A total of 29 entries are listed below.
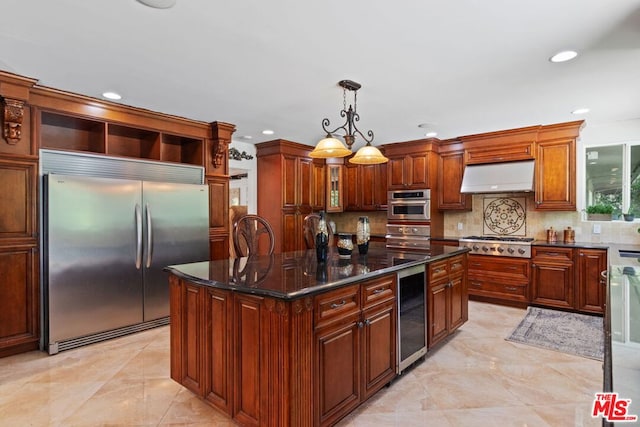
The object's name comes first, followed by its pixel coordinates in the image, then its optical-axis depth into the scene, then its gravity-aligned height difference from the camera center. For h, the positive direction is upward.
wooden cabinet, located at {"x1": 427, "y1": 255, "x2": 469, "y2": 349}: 2.82 -0.77
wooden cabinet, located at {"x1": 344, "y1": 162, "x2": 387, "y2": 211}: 5.92 +0.44
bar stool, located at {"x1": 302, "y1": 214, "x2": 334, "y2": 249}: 3.65 -0.18
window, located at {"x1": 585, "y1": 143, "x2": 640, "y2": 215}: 4.34 +0.45
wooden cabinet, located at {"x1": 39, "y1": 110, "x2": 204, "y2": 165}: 3.48 +0.84
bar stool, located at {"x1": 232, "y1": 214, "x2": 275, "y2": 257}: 2.88 -0.16
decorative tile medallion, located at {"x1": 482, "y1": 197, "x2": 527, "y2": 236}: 4.97 -0.07
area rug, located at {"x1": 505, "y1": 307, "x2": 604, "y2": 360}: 3.11 -1.23
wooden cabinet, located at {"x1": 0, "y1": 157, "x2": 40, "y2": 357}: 2.93 -0.38
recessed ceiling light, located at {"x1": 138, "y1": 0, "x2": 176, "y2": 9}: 1.83 +1.12
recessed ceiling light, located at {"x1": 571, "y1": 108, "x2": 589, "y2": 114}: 3.79 +1.11
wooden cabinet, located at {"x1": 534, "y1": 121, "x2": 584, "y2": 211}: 4.31 +0.56
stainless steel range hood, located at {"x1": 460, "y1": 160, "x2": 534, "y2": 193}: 4.57 +0.47
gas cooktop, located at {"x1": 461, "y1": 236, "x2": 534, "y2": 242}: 4.66 -0.38
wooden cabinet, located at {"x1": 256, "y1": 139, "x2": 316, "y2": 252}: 5.38 +0.39
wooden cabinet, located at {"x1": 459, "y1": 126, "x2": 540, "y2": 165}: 4.58 +0.91
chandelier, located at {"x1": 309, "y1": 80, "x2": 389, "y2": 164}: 2.90 +0.55
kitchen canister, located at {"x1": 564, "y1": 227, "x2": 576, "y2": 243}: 4.51 -0.32
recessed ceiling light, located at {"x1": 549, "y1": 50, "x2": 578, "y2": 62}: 2.43 +1.11
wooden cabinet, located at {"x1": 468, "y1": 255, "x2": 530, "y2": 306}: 4.43 -0.90
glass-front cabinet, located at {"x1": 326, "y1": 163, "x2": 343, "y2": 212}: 6.16 +0.44
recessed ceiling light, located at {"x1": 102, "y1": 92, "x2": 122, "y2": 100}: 3.24 +1.13
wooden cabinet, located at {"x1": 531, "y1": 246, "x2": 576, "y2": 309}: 4.17 -0.81
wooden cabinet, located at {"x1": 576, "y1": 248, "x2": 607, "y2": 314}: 3.96 -0.80
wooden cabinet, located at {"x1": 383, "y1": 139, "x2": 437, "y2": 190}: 5.26 +0.74
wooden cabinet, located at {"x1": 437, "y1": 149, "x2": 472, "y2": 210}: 5.18 +0.45
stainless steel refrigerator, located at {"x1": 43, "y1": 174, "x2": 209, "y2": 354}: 3.07 -0.37
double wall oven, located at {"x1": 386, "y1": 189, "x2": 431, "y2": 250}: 5.25 -0.10
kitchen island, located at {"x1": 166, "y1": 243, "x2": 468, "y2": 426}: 1.66 -0.68
